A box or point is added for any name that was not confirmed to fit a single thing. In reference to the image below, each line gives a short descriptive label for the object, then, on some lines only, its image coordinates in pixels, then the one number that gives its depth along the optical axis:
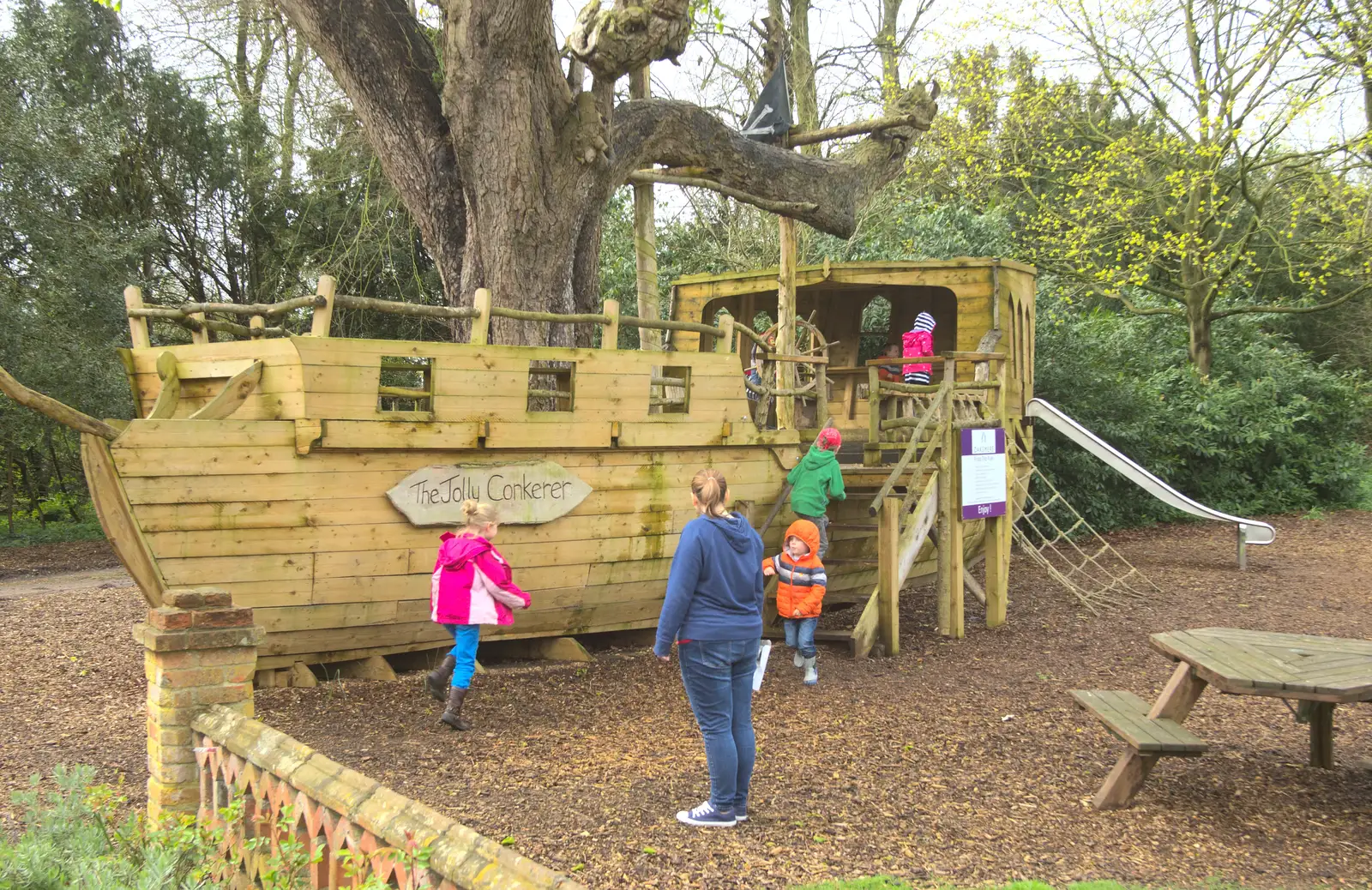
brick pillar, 3.86
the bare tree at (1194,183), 16.59
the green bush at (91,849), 3.24
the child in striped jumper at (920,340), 11.62
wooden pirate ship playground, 6.05
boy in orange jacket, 7.39
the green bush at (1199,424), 16.81
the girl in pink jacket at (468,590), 5.98
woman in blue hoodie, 4.39
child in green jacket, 8.08
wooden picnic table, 4.38
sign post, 8.66
